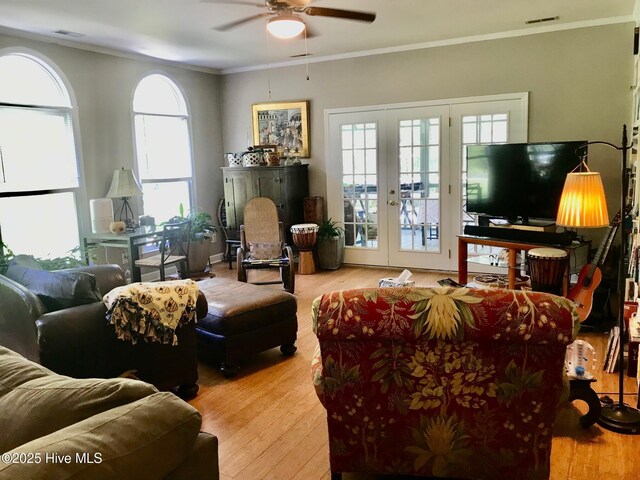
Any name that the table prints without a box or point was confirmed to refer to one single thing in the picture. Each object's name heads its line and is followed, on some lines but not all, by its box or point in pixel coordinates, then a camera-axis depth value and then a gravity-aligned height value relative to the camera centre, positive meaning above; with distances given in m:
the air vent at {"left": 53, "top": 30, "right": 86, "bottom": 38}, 4.67 +1.36
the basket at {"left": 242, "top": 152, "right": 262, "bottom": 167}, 6.37 +0.18
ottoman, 3.26 -1.01
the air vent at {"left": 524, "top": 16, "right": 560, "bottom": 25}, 4.70 +1.35
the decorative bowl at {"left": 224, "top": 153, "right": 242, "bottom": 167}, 6.55 +0.18
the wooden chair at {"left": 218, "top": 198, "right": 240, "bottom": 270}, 6.60 -0.83
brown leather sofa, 2.50 -0.88
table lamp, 5.30 -0.10
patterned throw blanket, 2.63 -0.71
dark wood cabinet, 6.27 -0.21
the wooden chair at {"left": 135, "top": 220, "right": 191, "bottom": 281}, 5.12 -0.83
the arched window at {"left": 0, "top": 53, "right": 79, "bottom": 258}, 4.69 +0.18
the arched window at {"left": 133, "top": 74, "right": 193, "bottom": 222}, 6.08 +0.37
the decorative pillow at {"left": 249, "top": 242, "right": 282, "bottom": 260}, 5.43 -0.85
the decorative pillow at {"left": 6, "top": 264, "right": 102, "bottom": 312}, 2.66 -0.59
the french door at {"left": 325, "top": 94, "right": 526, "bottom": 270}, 5.64 -0.09
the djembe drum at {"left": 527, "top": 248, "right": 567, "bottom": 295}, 3.78 -0.79
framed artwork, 6.56 +0.62
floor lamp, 2.54 -0.27
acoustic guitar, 3.53 -0.88
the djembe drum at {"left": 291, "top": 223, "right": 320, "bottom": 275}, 6.07 -0.87
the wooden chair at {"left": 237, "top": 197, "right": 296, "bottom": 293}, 5.46 -0.66
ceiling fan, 3.36 +1.07
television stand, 4.06 -0.73
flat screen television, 4.33 -0.12
